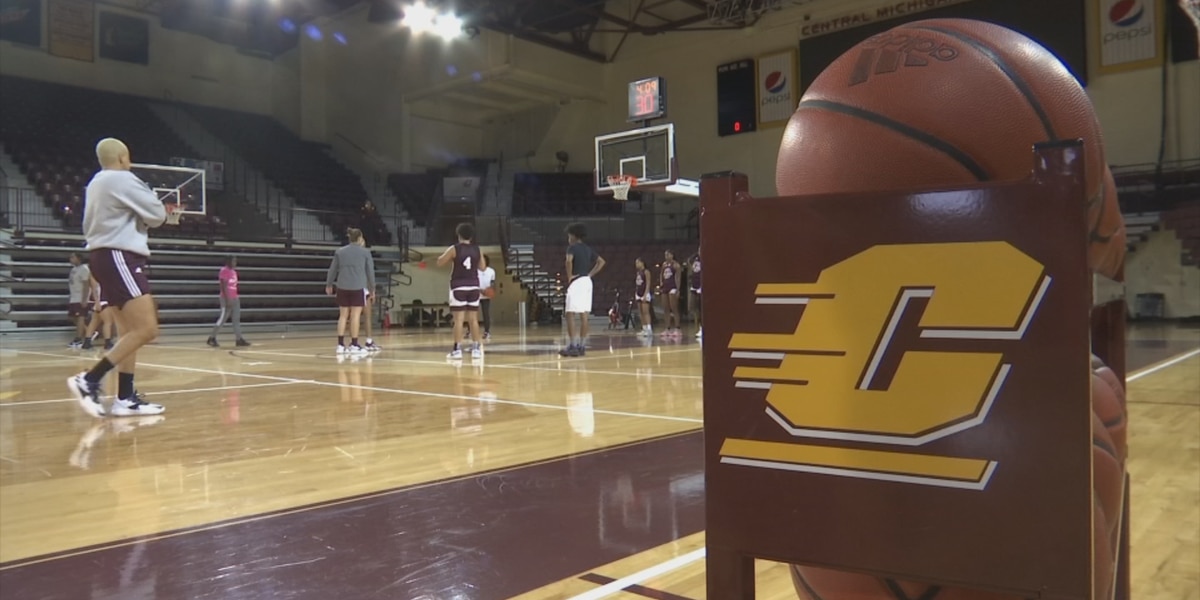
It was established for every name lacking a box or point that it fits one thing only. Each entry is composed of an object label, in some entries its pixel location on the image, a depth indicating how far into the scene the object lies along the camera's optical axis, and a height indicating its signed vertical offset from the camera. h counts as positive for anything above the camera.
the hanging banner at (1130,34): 14.55 +5.23
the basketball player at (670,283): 12.51 +0.37
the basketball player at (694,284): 12.51 +0.39
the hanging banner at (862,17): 16.50 +6.59
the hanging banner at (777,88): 18.80 +5.48
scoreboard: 19.75 +5.46
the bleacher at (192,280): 13.20 +0.58
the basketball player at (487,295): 12.66 +0.25
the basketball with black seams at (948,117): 0.88 +0.22
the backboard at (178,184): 12.43 +2.30
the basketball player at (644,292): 12.15 +0.22
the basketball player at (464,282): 8.00 +0.27
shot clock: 14.95 +4.16
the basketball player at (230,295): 10.13 +0.20
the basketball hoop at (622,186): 13.18 +2.11
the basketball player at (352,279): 8.77 +0.34
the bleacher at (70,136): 15.03 +3.93
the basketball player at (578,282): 8.38 +0.27
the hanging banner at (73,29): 18.78 +7.06
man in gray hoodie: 3.94 +0.33
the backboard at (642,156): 13.11 +2.67
